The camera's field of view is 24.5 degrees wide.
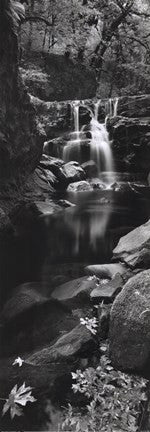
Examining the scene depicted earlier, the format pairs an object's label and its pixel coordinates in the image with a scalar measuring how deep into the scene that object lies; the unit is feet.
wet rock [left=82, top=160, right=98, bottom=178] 64.85
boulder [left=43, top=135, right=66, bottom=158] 66.39
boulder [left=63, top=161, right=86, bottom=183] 59.06
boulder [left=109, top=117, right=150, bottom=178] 65.47
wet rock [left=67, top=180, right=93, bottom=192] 56.80
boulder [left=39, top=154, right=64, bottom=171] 57.41
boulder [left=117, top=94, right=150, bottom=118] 70.49
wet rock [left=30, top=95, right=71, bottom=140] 71.87
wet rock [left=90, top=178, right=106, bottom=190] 58.95
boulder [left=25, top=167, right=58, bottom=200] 46.92
